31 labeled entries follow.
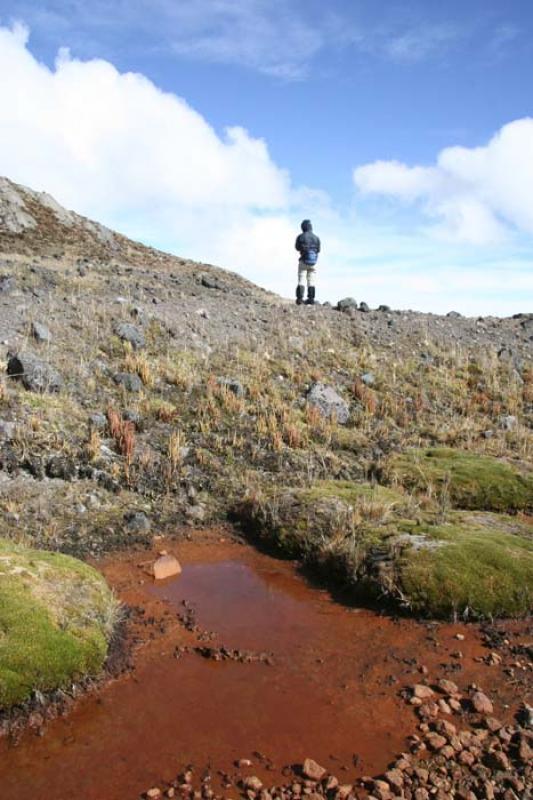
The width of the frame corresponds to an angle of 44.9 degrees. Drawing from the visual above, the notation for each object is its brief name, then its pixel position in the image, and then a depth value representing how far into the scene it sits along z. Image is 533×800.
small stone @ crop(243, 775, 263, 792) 4.88
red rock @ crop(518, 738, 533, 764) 5.20
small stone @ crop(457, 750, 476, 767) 5.17
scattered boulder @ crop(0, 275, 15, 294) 15.97
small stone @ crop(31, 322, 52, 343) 14.05
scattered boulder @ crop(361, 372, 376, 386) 16.94
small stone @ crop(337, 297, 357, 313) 22.79
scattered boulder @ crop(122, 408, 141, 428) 12.28
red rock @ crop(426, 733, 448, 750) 5.36
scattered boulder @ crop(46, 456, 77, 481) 10.31
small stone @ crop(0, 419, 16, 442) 10.62
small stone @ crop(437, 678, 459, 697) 6.17
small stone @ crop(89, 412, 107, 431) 11.78
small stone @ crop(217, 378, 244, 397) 14.37
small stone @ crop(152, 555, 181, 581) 8.44
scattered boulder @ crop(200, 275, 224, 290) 24.05
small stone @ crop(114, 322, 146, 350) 15.45
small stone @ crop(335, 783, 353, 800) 4.82
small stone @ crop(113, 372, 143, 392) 13.48
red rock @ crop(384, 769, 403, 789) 4.92
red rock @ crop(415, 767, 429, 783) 4.99
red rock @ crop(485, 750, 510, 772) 5.12
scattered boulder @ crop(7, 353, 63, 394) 12.21
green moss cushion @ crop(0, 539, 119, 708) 5.79
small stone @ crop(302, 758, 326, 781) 4.99
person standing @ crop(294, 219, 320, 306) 22.03
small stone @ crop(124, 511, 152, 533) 9.55
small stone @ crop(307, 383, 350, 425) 14.70
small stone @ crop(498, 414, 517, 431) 15.78
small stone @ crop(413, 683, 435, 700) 6.11
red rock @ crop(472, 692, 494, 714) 5.86
